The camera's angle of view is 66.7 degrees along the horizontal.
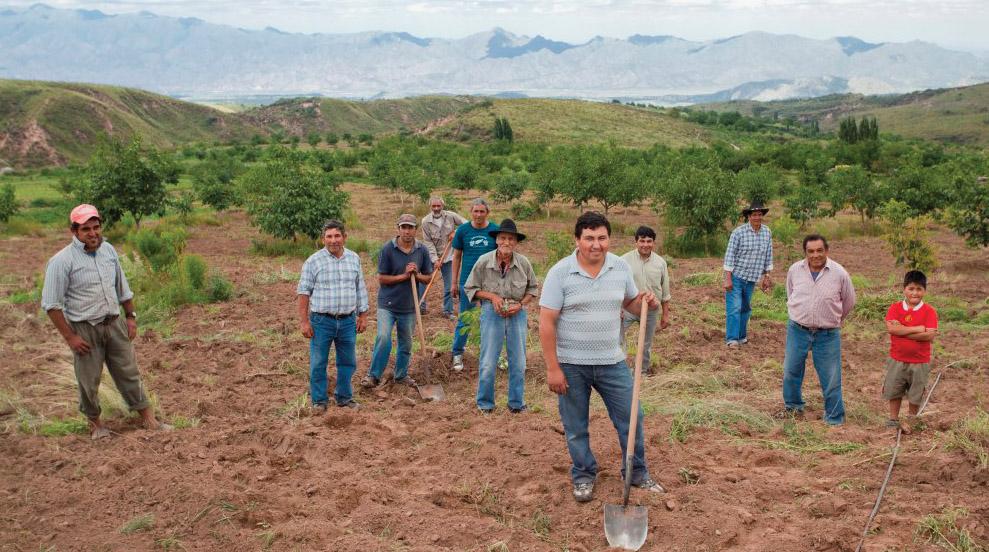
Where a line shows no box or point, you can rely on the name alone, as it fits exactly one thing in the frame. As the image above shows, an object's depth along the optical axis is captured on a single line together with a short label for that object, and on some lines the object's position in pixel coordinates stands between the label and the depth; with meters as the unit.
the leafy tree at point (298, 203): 17.08
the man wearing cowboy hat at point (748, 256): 8.77
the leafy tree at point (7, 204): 22.05
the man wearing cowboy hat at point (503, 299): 6.45
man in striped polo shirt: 4.45
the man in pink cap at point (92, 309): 5.68
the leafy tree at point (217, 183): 27.57
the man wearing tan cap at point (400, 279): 7.33
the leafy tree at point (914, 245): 13.52
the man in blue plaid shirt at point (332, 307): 6.55
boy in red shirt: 6.09
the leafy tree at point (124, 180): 18.56
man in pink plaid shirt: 6.25
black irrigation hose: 4.16
